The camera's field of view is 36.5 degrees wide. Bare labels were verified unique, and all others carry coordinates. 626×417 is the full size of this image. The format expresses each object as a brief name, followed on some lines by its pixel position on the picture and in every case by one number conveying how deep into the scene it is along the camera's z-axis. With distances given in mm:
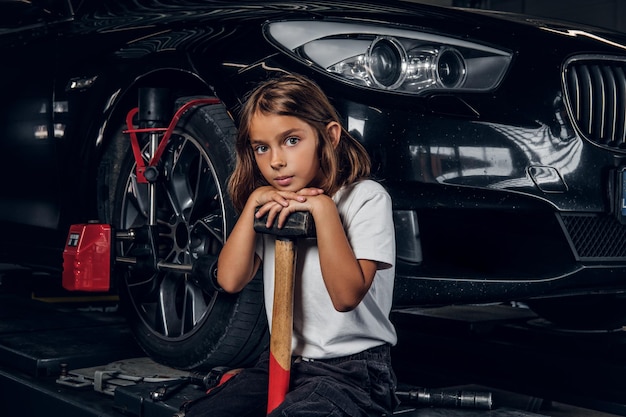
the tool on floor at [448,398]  2102
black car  2246
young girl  1700
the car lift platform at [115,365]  2215
